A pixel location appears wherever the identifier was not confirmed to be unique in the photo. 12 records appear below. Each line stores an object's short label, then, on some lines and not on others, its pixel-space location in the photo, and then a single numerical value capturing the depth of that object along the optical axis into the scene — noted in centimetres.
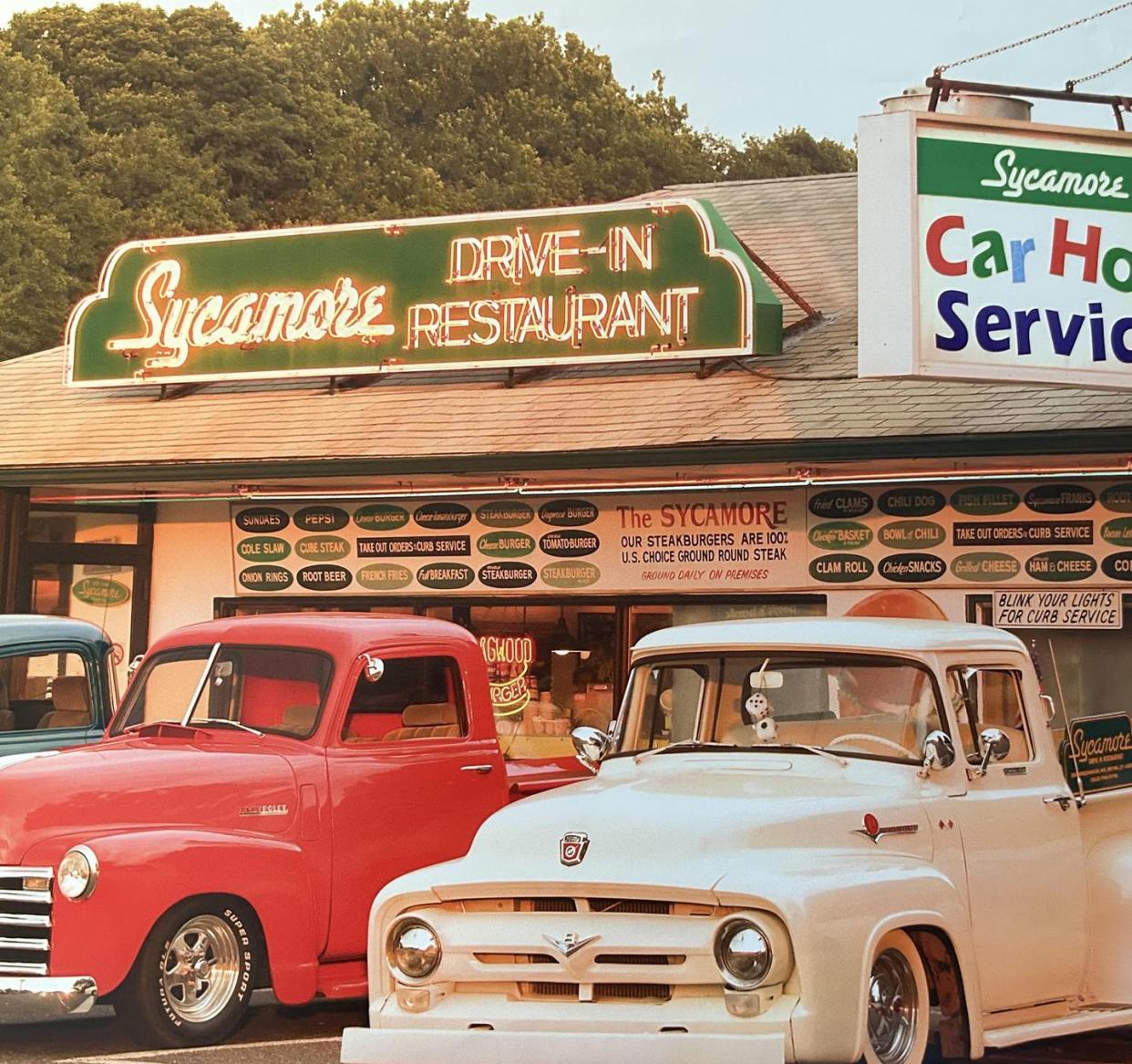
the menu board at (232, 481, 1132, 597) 1535
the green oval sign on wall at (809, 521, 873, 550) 1614
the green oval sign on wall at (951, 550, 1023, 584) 1554
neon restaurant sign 1681
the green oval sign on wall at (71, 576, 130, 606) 1950
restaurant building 1244
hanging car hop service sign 1215
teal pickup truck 1177
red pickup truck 872
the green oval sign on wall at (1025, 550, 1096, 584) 1523
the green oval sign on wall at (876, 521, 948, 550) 1582
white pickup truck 623
